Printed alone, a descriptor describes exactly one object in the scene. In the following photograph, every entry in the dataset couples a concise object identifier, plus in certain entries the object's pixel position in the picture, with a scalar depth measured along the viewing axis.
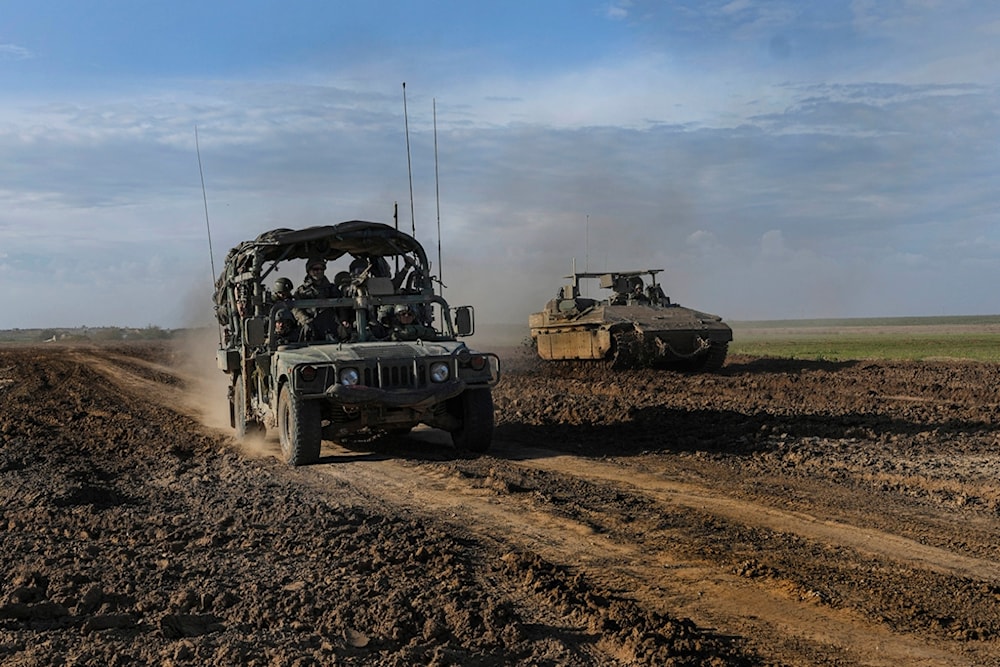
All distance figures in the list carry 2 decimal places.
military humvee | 9.46
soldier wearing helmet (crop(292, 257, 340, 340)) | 10.91
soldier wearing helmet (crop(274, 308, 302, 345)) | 10.74
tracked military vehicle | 21.16
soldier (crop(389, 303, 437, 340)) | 10.83
